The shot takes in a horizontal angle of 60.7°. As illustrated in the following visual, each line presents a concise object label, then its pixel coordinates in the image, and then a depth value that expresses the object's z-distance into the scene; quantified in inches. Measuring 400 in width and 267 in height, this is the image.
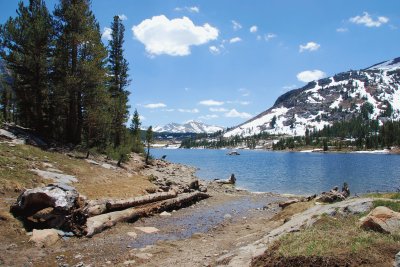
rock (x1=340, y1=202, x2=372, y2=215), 588.1
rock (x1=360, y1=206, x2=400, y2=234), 458.6
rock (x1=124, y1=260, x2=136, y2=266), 556.7
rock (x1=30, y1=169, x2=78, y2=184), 968.9
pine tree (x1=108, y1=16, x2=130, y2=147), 2519.2
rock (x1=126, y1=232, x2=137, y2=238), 726.4
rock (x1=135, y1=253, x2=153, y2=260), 588.4
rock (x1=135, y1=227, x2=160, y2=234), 772.8
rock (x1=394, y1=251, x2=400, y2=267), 359.6
